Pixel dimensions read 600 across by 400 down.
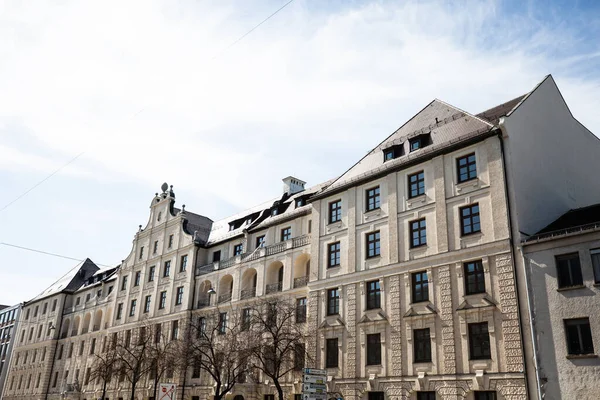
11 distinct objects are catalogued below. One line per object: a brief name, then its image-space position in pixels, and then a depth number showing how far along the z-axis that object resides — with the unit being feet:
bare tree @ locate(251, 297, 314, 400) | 104.68
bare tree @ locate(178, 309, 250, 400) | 115.24
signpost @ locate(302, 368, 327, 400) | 70.03
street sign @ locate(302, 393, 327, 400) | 69.67
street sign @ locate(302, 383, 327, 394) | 69.97
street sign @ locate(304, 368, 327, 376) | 70.61
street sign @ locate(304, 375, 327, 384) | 70.59
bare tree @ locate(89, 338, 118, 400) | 154.20
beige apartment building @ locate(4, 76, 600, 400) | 88.43
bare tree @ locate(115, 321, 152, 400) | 148.05
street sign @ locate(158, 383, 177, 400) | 71.26
